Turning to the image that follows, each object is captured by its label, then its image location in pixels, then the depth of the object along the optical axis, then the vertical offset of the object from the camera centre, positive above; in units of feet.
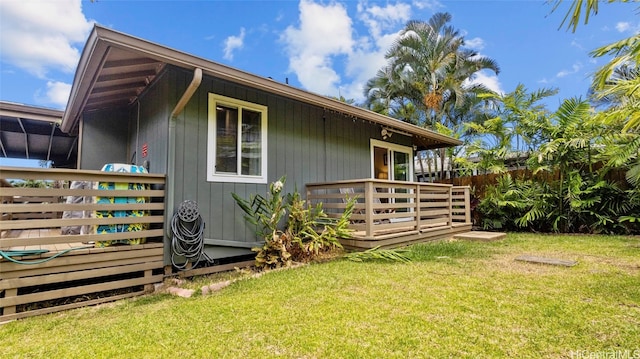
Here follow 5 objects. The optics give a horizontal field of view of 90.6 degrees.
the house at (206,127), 12.64 +3.54
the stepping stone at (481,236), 21.13 -3.02
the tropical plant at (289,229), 14.28 -1.75
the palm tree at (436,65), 45.91 +18.96
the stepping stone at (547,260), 13.16 -3.00
